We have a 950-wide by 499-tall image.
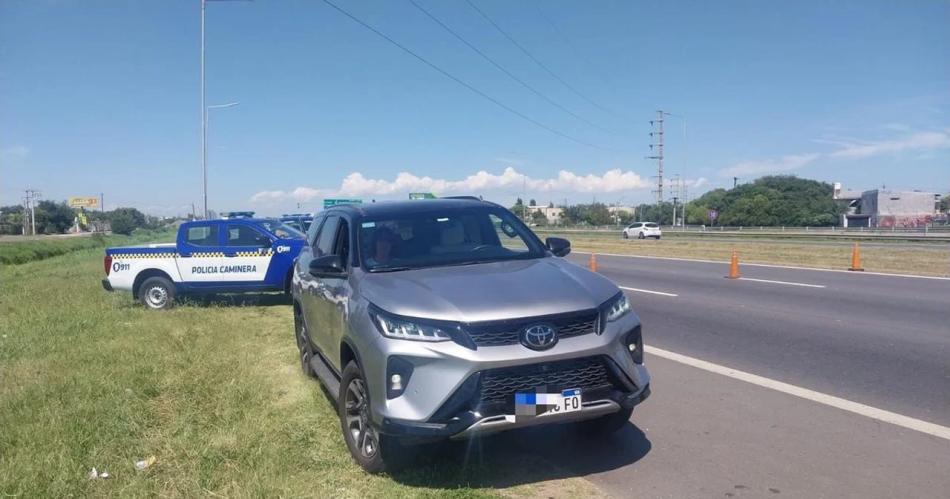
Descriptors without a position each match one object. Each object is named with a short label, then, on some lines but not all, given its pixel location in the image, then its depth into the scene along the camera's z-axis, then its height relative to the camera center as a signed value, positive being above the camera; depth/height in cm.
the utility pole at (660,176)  7031 +458
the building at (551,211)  16754 +209
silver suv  375 -76
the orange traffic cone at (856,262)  1816 -116
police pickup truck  1240 -84
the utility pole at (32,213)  9044 +72
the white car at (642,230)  5048 -85
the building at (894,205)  8660 +212
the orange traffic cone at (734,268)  1670 -122
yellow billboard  12544 +306
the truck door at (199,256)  1249 -71
